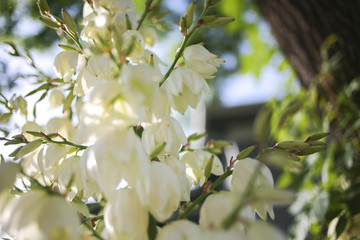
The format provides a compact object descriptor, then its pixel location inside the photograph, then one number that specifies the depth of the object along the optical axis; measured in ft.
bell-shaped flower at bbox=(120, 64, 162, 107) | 1.43
